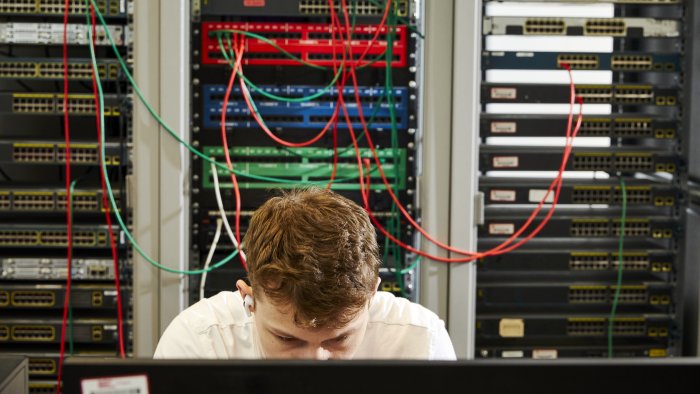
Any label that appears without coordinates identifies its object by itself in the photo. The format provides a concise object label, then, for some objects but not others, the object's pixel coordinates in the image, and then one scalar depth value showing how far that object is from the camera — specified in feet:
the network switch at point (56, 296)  8.98
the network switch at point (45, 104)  8.87
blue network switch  8.94
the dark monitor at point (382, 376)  2.26
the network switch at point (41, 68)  8.86
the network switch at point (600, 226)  9.21
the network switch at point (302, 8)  8.86
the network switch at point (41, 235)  8.93
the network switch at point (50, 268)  8.94
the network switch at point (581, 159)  9.12
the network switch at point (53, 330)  8.96
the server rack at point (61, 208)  8.78
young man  4.07
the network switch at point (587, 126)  9.11
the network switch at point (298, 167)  8.96
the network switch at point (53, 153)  8.86
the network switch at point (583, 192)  9.13
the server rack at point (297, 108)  8.88
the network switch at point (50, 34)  8.75
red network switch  8.87
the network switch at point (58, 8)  8.73
